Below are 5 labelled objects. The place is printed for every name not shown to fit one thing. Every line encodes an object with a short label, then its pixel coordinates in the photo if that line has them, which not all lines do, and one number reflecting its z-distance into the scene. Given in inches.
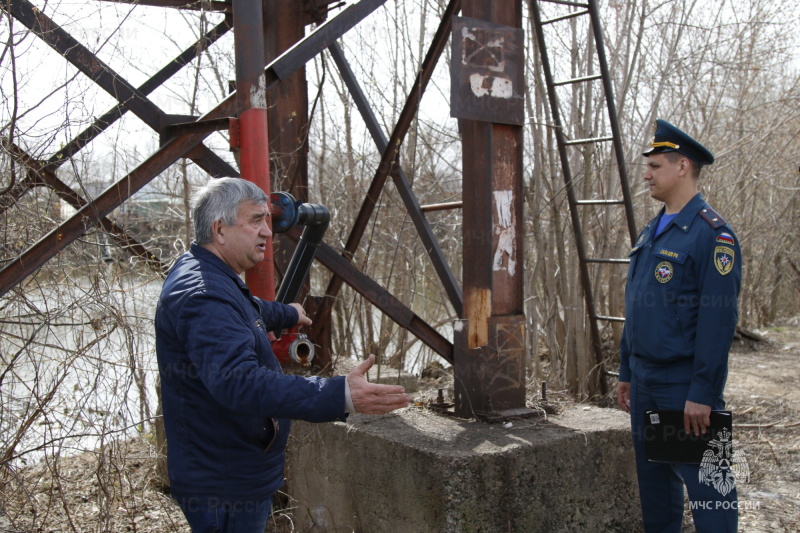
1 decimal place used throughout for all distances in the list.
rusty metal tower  146.4
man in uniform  125.1
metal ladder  221.5
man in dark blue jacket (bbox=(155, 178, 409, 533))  83.4
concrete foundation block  142.9
